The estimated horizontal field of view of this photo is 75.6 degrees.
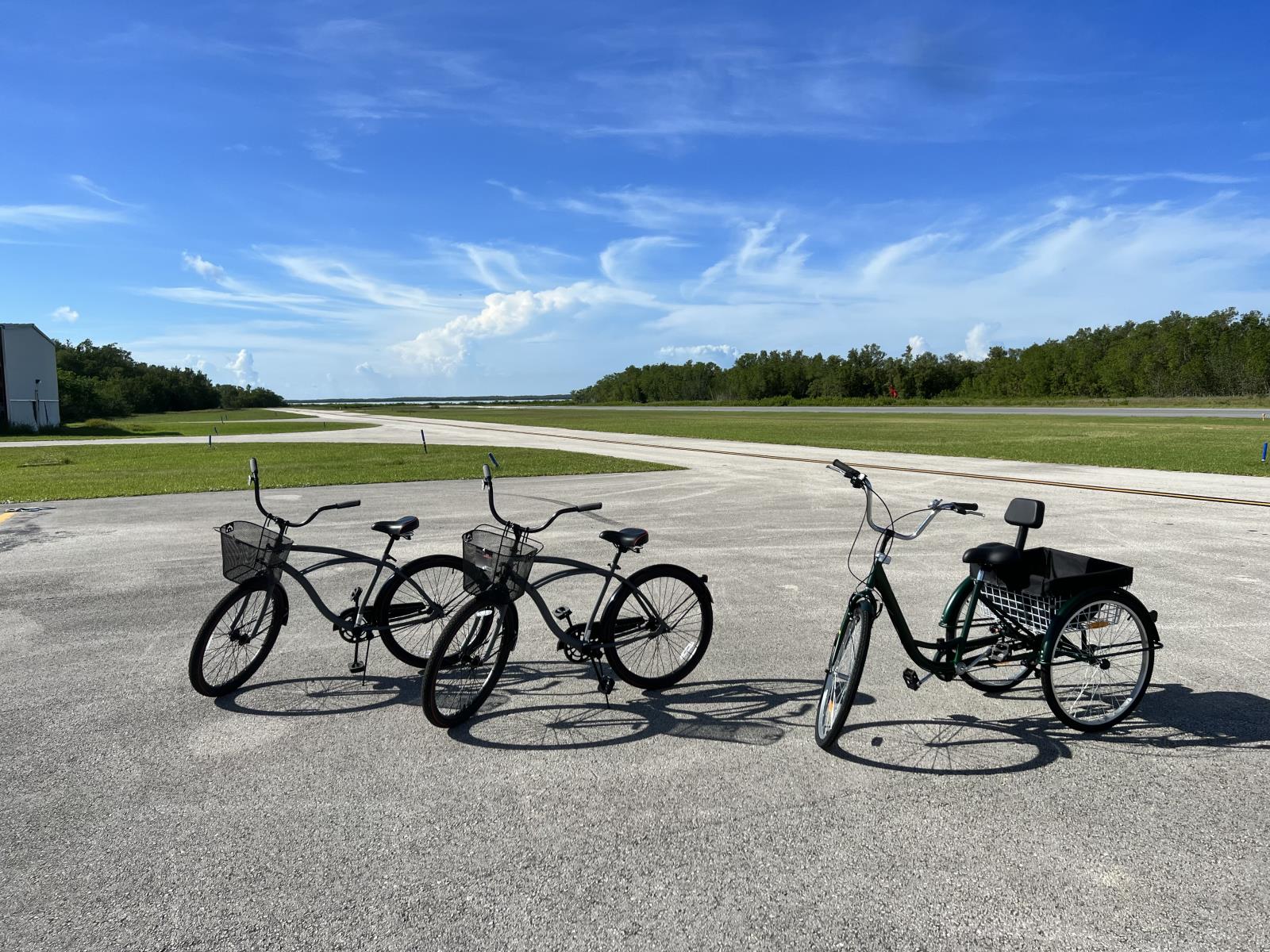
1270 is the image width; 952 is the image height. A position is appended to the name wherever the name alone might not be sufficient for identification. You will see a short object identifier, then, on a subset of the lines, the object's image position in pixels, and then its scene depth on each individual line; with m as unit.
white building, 50.94
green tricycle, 4.50
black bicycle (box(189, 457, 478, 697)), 5.18
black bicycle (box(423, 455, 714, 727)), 4.83
